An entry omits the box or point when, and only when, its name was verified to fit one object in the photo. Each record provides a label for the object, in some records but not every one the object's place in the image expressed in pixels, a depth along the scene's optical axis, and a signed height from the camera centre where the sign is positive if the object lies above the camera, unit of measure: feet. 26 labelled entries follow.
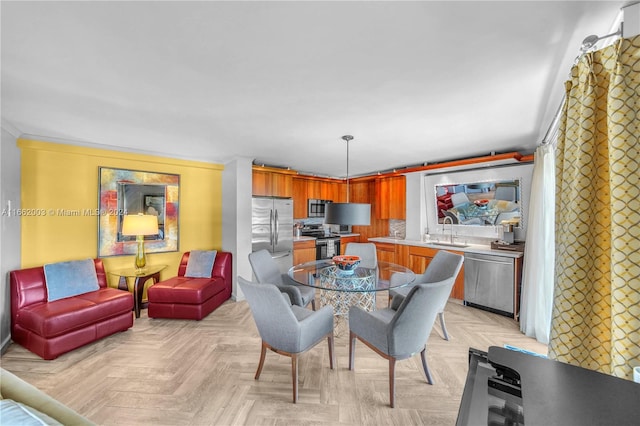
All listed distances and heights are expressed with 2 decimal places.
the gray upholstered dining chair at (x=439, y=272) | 9.17 -2.22
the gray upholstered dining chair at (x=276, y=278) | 9.65 -2.77
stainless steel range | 18.88 -2.06
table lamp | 11.12 -0.65
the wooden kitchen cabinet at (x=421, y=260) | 13.37 -2.76
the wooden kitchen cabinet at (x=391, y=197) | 17.99 +1.28
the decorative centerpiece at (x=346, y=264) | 9.68 -1.92
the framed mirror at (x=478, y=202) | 13.07 +0.72
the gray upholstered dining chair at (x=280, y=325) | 6.39 -2.99
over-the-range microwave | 19.76 +0.55
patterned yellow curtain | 3.43 -0.01
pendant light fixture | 8.82 +0.04
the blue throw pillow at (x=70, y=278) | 9.50 -2.60
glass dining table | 8.66 -2.44
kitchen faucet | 15.29 -0.53
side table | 11.46 -3.06
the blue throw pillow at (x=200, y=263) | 12.96 -2.60
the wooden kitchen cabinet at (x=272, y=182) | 15.05 +1.99
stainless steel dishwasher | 11.57 -3.26
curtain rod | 4.02 +3.01
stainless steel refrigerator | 14.61 -0.84
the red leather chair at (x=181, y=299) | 11.19 -3.86
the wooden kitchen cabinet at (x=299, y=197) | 18.86 +1.27
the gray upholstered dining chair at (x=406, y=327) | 6.21 -3.01
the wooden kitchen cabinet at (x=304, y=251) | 17.20 -2.61
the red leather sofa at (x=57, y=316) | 8.16 -3.57
